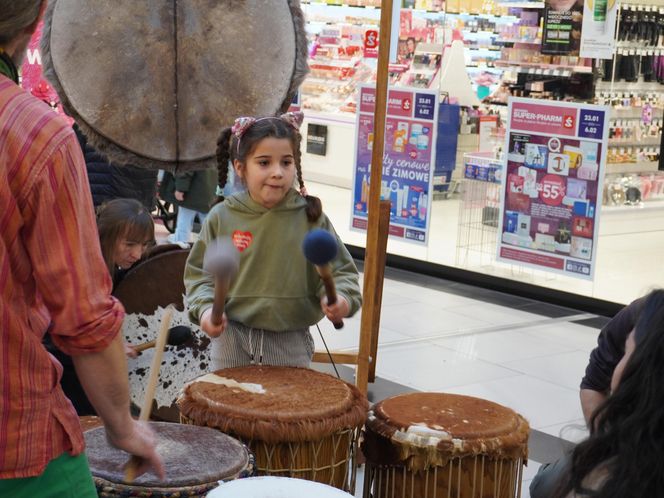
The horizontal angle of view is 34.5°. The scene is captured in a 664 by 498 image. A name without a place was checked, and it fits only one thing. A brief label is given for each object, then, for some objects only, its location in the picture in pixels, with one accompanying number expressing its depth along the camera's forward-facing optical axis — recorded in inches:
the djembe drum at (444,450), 101.5
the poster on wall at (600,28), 247.0
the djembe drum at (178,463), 84.6
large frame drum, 98.2
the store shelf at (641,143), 247.4
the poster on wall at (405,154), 283.4
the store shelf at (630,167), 249.6
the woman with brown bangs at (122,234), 134.1
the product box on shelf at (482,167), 272.5
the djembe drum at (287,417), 96.0
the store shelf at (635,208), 253.4
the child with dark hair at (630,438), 56.2
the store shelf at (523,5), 261.8
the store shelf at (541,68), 251.0
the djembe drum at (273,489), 79.7
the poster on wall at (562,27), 252.5
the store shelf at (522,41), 261.4
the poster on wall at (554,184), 247.3
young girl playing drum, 113.2
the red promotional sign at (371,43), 305.7
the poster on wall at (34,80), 213.5
